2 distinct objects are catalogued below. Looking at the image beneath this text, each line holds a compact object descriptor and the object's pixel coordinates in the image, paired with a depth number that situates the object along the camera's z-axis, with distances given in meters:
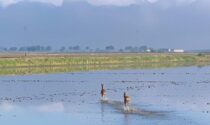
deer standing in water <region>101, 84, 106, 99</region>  41.50
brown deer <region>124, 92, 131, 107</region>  34.51
